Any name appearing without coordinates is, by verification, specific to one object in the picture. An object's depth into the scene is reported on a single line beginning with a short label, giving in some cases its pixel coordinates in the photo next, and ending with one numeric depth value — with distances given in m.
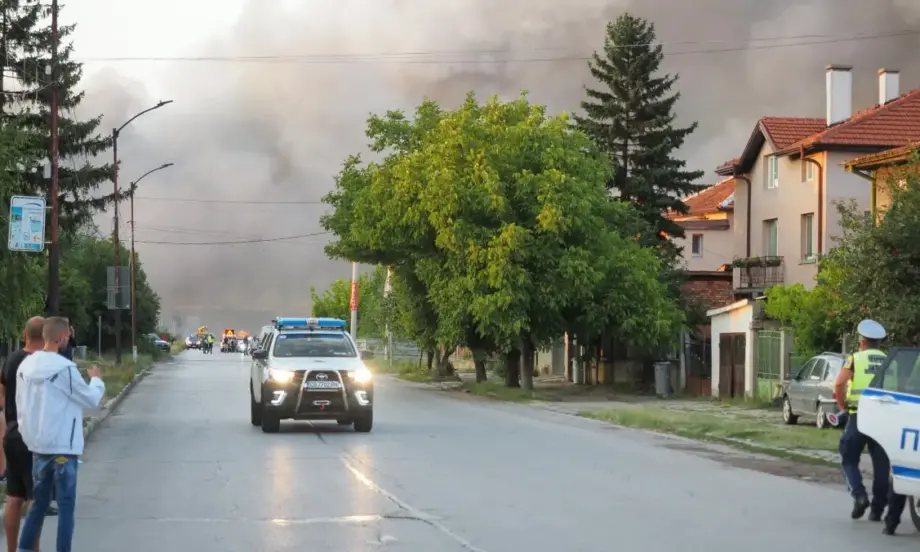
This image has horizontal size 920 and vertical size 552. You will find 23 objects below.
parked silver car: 26.05
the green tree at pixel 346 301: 75.38
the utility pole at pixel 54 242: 27.03
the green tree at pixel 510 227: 38.56
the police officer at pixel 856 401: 12.10
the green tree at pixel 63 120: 43.91
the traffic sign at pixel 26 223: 21.14
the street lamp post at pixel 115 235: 53.21
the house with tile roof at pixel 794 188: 39.44
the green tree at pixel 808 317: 31.89
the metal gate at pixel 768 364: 34.28
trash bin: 42.12
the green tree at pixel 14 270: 21.80
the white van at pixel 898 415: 10.65
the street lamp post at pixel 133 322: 66.06
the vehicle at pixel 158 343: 88.64
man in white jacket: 8.58
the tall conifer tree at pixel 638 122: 54.56
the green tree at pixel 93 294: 68.56
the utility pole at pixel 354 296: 75.00
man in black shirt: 9.05
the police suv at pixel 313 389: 22.16
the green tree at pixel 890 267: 24.00
